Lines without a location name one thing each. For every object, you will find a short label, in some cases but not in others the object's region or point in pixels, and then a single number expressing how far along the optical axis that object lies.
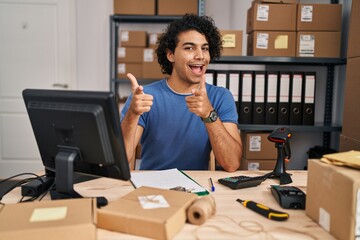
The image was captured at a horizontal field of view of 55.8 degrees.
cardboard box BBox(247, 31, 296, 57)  2.23
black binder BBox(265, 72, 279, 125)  2.24
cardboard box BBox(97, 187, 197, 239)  0.73
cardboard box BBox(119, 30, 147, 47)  2.84
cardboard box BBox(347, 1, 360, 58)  1.71
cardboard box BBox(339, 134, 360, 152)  1.72
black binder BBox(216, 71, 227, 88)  2.23
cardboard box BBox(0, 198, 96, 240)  0.68
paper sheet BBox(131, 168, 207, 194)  1.08
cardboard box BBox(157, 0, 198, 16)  2.84
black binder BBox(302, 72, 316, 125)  2.23
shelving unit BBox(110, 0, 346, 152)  2.24
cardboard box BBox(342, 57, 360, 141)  1.72
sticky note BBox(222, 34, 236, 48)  2.28
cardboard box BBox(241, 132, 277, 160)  2.26
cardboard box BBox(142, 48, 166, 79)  2.84
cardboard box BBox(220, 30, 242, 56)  2.27
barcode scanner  1.21
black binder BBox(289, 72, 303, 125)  2.23
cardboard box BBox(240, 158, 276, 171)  2.25
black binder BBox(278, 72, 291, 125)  2.23
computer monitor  0.84
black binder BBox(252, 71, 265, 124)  2.24
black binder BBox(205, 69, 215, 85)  2.22
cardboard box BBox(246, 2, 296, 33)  2.20
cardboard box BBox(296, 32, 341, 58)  2.22
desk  0.77
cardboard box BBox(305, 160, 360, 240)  0.71
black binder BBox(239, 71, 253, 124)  2.24
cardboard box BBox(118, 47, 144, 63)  2.86
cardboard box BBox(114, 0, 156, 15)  2.84
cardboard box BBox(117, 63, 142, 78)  2.89
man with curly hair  1.44
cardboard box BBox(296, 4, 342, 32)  2.20
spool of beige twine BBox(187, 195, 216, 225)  0.81
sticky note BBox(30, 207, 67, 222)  0.73
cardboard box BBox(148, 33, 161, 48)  2.88
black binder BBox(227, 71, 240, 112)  2.23
